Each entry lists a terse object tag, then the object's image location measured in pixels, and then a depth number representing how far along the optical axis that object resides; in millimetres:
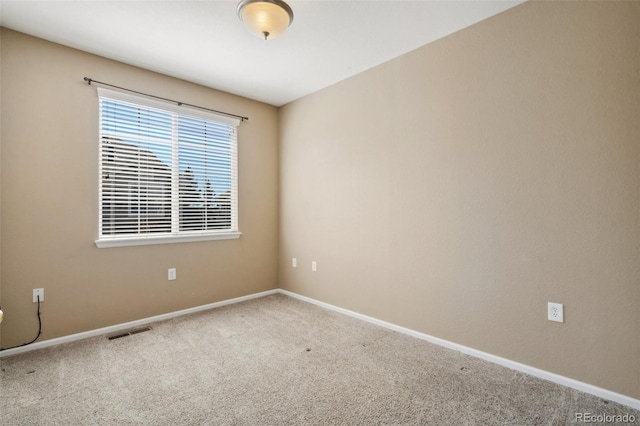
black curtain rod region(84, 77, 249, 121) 2838
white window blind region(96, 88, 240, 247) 2982
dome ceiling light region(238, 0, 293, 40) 2057
